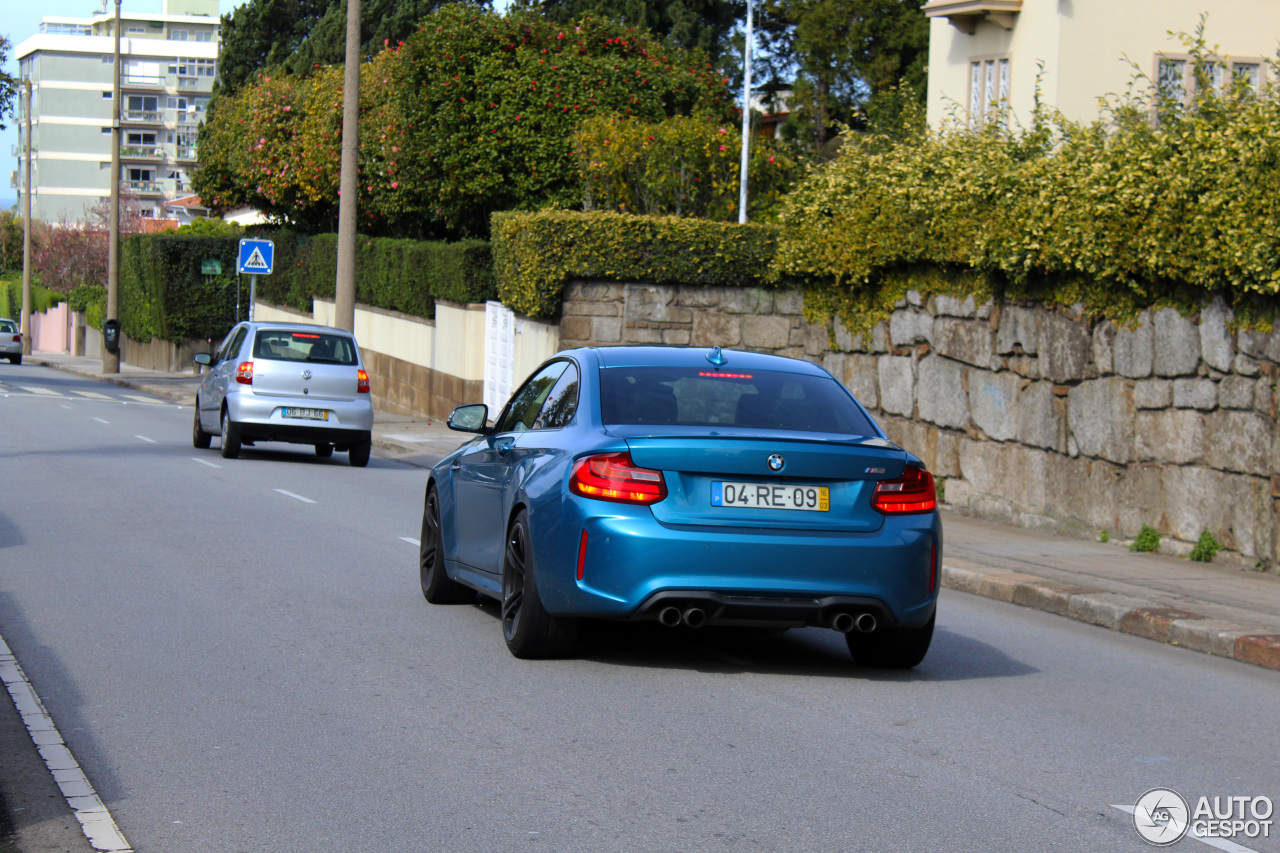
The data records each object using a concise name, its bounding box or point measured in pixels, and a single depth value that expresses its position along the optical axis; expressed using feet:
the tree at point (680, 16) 146.61
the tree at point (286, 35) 182.39
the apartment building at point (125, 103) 398.83
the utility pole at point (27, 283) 214.90
